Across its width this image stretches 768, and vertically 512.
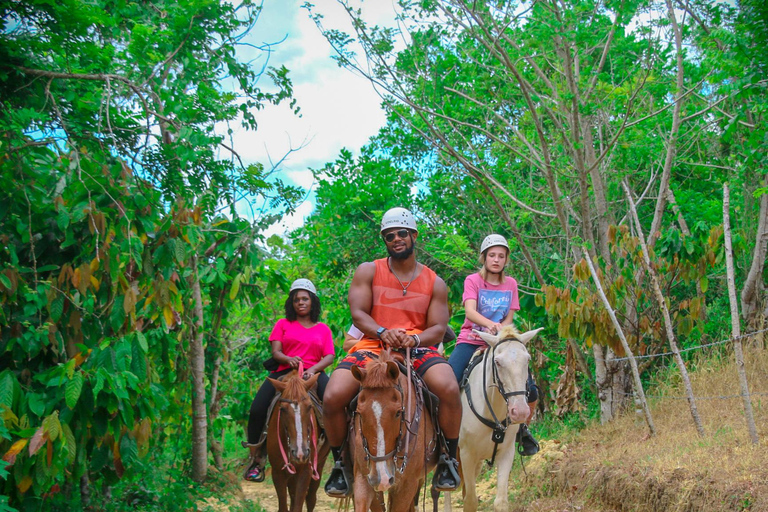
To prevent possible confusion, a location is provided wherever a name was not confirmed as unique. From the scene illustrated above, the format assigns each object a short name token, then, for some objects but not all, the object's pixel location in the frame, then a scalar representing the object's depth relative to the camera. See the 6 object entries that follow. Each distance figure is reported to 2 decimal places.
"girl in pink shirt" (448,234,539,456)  7.23
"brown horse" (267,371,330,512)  6.75
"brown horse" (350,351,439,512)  4.54
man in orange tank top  5.29
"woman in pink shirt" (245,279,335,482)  7.61
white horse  6.14
